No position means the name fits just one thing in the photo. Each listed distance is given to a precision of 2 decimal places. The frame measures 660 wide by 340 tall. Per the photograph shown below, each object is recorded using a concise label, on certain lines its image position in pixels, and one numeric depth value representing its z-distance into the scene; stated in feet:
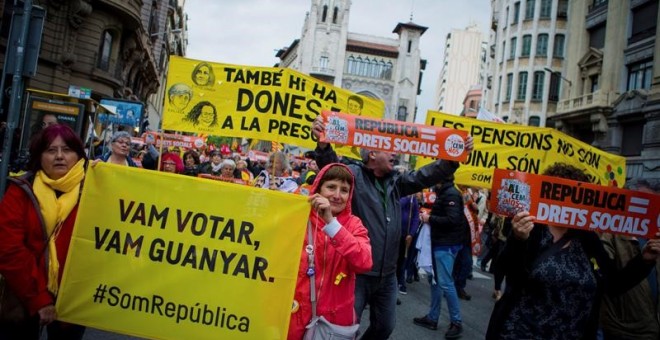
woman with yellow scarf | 8.38
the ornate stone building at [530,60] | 128.36
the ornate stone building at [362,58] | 268.00
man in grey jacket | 12.10
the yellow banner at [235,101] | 19.39
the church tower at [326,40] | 265.95
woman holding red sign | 9.23
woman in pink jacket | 8.98
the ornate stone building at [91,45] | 71.36
